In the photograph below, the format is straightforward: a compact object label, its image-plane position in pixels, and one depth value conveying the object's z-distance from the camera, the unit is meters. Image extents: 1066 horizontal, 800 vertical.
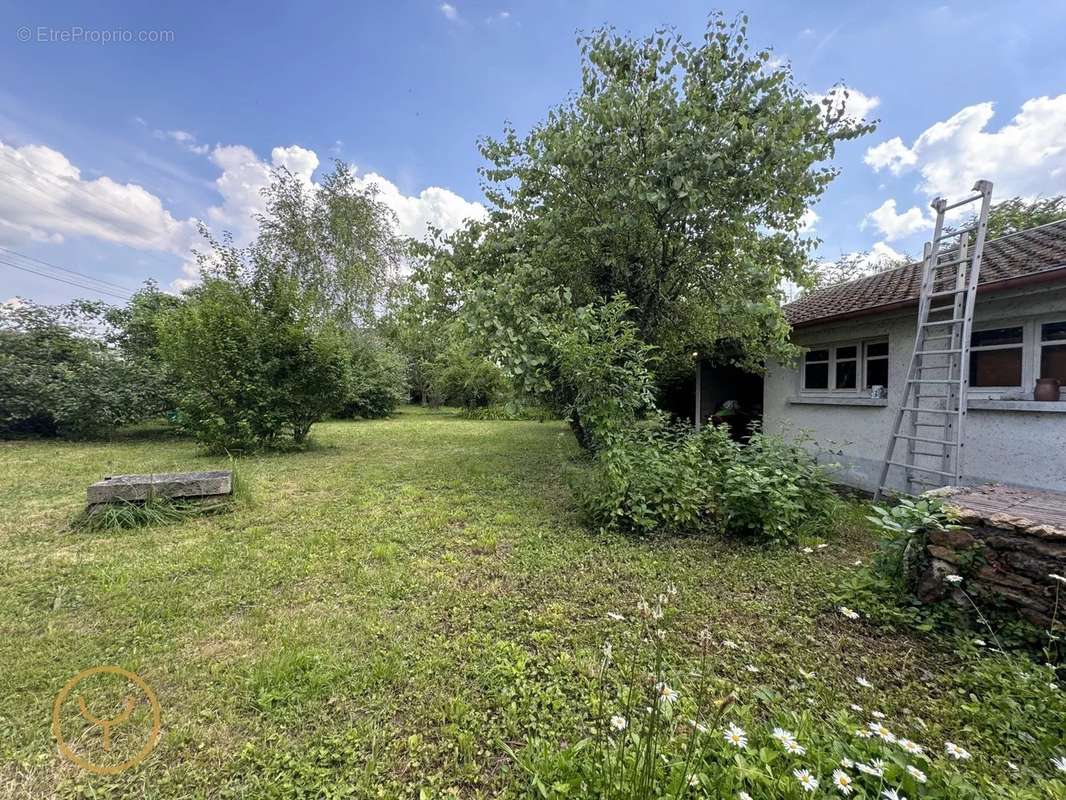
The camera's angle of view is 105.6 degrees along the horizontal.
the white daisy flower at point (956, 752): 1.45
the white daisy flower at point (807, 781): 1.27
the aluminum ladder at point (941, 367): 4.11
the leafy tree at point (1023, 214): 13.16
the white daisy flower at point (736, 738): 1.33
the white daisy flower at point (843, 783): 1.29
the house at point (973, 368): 4.12
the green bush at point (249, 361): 7.60
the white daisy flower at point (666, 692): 1.28
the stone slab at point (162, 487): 4.16
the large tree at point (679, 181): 5.50
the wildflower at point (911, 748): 1.37
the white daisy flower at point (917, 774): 1.31
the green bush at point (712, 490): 3.74
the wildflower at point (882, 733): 1.50
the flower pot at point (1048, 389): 4.06
